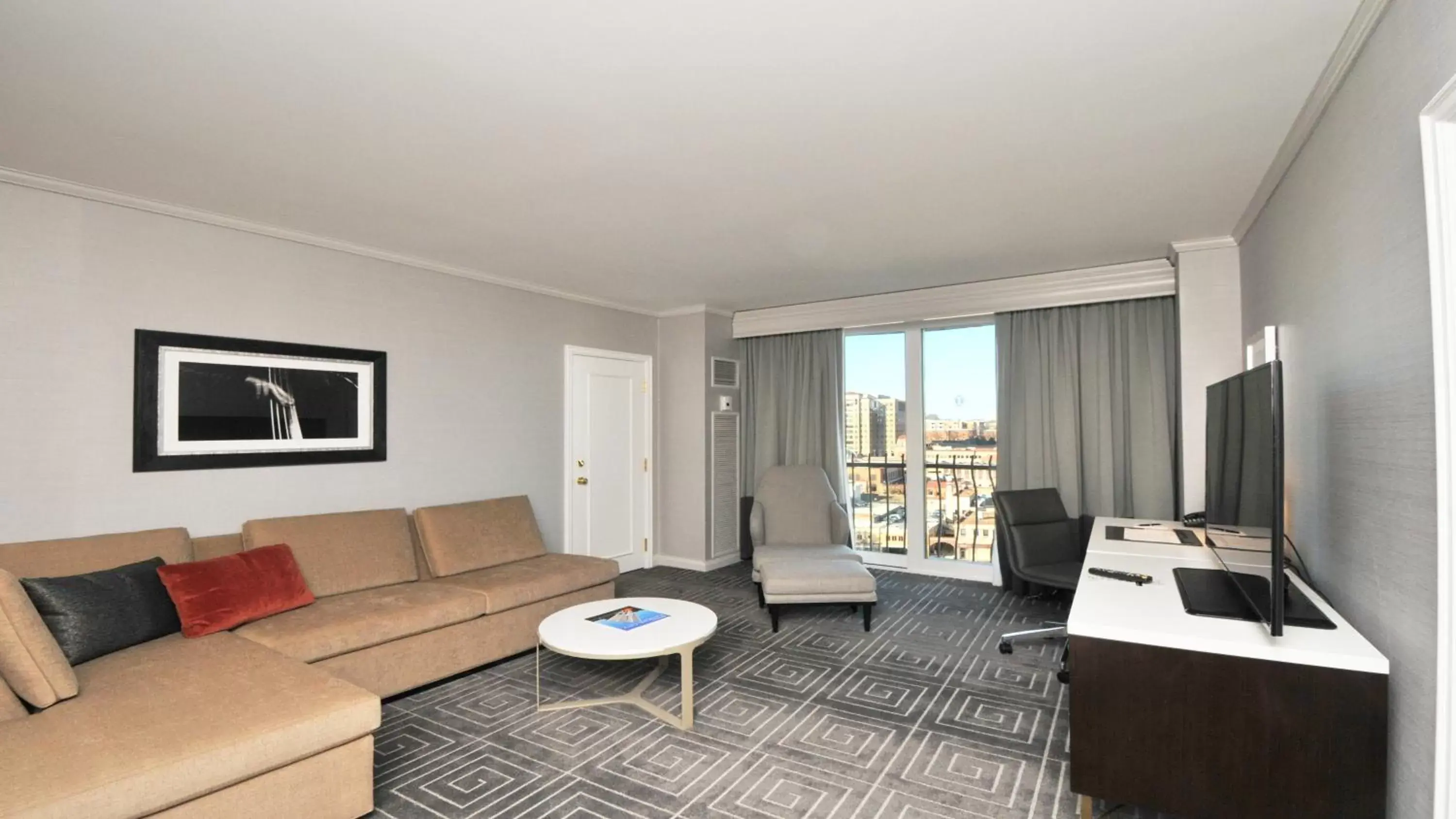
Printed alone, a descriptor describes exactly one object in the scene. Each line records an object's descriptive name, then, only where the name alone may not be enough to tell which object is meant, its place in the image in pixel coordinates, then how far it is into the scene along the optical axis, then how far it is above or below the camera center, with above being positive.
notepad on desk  3.33 -0.63
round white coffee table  2.79 -0.99
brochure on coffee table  3.13 -0.98
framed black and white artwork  3.18 +0.10
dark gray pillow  2.40 -0.74
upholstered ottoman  4.13 -1.07
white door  5.34 -0.31
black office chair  3.77 -0.78
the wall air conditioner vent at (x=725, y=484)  6.11 -0.62
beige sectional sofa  1.78 -0.92
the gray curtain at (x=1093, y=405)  4.58 +0.11
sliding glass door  5.41 -0.22
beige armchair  5.02 -0.74
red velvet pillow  2.79 -0.76
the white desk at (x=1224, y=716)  1.65 -0.81
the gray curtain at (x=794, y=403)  5.98 +0.17
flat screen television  1.73 -0.30
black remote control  2.45 -0.61
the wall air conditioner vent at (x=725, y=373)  6.14 +0.46
